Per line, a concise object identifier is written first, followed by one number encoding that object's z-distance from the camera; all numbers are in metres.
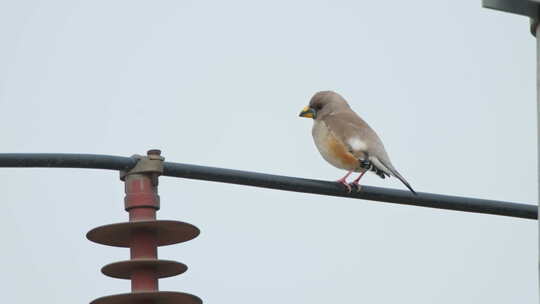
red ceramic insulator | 8.83
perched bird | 17.56
